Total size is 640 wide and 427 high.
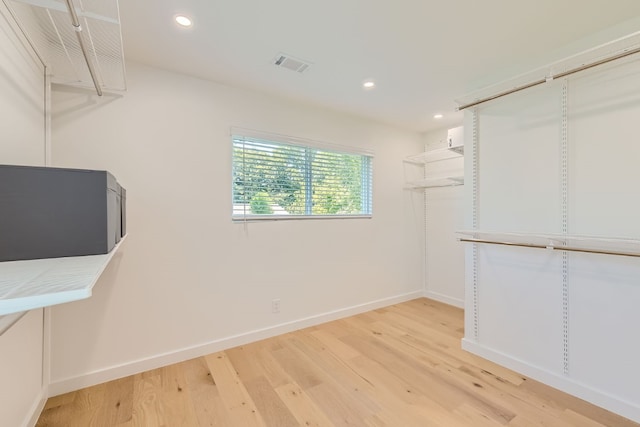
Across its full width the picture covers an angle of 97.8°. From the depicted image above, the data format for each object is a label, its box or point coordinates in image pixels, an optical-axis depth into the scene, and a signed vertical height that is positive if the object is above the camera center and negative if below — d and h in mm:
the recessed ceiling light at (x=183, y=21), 1645 +1166
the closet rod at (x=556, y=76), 1548 +876
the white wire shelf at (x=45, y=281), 602 -172
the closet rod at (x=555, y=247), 1598 -233
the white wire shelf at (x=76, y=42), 1385 +1014
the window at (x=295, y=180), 2613 +358
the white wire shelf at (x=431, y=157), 3579 +756
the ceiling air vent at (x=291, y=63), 2072 +1165
